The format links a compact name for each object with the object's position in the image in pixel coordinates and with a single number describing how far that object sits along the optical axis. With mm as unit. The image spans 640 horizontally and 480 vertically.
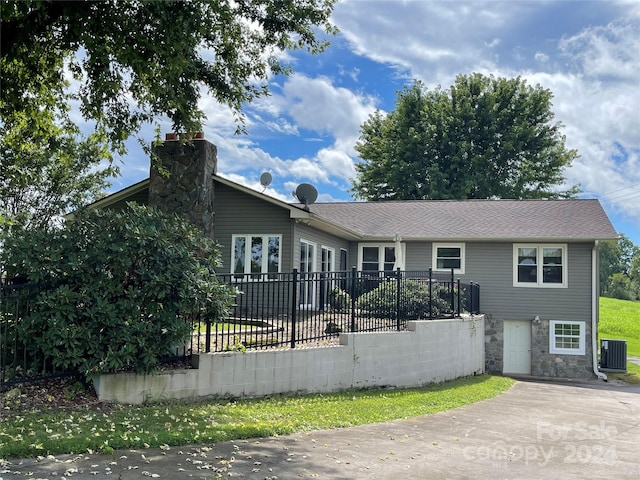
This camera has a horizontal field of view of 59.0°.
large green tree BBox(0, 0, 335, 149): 7965
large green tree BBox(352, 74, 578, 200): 33406
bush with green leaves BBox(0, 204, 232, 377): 6863
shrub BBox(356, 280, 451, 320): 11375
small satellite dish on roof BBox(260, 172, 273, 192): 17219
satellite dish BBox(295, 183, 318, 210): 17156
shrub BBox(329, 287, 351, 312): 10523
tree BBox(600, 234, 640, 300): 73438
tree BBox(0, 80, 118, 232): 11883
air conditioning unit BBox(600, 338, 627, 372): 19984
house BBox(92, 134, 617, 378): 16219
